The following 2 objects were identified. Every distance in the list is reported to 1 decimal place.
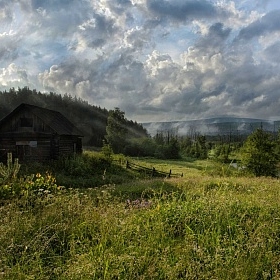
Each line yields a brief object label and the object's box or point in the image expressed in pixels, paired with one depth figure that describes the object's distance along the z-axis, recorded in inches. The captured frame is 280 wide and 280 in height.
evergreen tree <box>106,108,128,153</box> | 2812.5
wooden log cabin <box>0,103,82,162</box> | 1115.9
